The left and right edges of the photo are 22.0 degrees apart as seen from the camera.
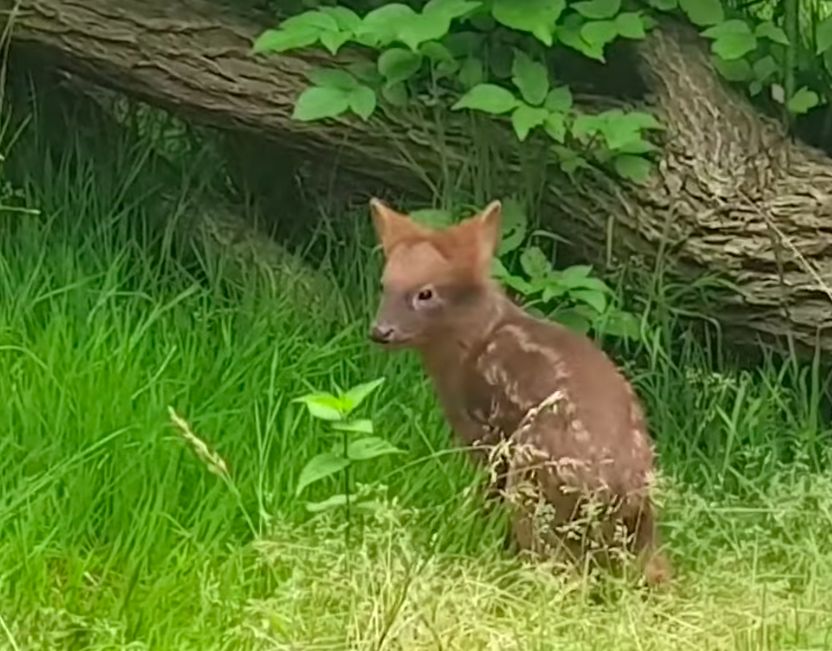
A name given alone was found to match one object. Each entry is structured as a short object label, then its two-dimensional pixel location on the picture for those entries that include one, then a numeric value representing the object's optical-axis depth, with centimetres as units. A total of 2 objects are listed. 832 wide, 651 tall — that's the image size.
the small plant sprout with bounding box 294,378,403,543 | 414
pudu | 450
